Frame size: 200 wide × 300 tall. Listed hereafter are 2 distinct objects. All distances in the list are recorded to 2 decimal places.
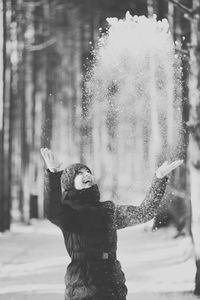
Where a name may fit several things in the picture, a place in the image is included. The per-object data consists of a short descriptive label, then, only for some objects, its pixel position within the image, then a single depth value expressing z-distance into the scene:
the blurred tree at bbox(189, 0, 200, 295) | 10.29
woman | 5.15
